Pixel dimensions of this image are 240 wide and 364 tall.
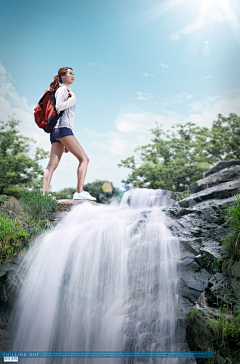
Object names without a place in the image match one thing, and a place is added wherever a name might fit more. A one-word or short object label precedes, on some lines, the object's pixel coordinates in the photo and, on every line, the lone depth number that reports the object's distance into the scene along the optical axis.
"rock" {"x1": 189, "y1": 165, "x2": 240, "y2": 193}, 7.05
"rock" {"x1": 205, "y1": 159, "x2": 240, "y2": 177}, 8.15
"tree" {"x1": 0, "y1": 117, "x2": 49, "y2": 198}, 13.58
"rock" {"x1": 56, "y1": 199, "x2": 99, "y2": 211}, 6.76
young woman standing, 6.21
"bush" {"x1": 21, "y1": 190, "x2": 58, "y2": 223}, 6.39
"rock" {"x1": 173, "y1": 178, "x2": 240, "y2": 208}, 5.97
